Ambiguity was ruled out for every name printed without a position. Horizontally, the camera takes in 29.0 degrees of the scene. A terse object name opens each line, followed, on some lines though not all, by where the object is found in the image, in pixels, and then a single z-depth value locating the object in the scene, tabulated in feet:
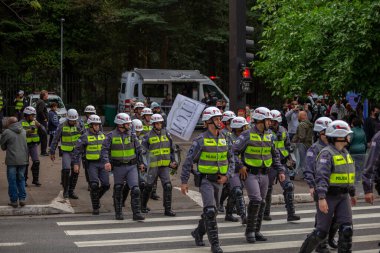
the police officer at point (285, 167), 42.42
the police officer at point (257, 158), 37.09
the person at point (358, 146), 57.31
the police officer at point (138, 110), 56.98
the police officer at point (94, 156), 46.78
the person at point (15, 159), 47.09
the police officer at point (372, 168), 31.66
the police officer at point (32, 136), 55.67
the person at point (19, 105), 90.58
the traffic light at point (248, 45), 55.21
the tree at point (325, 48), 62.85
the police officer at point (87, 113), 52.07
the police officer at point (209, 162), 35.09
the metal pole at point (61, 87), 116.57
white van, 103.35
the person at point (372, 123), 64.18
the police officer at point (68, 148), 51.39
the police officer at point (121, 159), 44.09
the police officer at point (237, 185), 40.68
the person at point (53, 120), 69.64
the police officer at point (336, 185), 29.25
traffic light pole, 53.93
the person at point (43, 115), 71.56
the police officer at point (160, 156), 46.09
